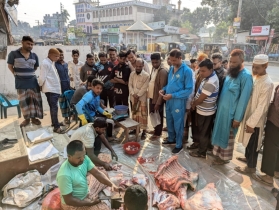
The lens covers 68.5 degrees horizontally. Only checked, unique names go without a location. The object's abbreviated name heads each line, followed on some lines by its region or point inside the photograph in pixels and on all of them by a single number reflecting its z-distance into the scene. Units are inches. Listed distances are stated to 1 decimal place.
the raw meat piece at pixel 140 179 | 120.8
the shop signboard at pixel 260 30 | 874.8
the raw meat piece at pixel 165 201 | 104.4
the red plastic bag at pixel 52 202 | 90.6
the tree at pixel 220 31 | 1716.0
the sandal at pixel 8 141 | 133.4
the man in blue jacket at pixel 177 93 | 148.0
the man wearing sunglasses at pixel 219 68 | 149.5
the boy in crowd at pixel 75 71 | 235.9
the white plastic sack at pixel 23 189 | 104.7
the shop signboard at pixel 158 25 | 1544.5
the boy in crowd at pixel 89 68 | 214.4
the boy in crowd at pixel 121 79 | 192.7
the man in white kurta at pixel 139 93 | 175.8
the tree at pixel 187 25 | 1937.7
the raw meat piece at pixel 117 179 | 121.9
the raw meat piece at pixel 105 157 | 140.6
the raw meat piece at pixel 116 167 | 136.8
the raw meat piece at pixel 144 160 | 148.4
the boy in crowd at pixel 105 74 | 204.9
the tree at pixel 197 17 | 1872.5
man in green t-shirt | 79.9
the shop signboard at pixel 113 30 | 1701.5
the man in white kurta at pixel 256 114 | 119.0
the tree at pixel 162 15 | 2099.3
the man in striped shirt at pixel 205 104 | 133.8
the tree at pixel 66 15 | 2549.2
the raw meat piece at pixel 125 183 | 118.0
